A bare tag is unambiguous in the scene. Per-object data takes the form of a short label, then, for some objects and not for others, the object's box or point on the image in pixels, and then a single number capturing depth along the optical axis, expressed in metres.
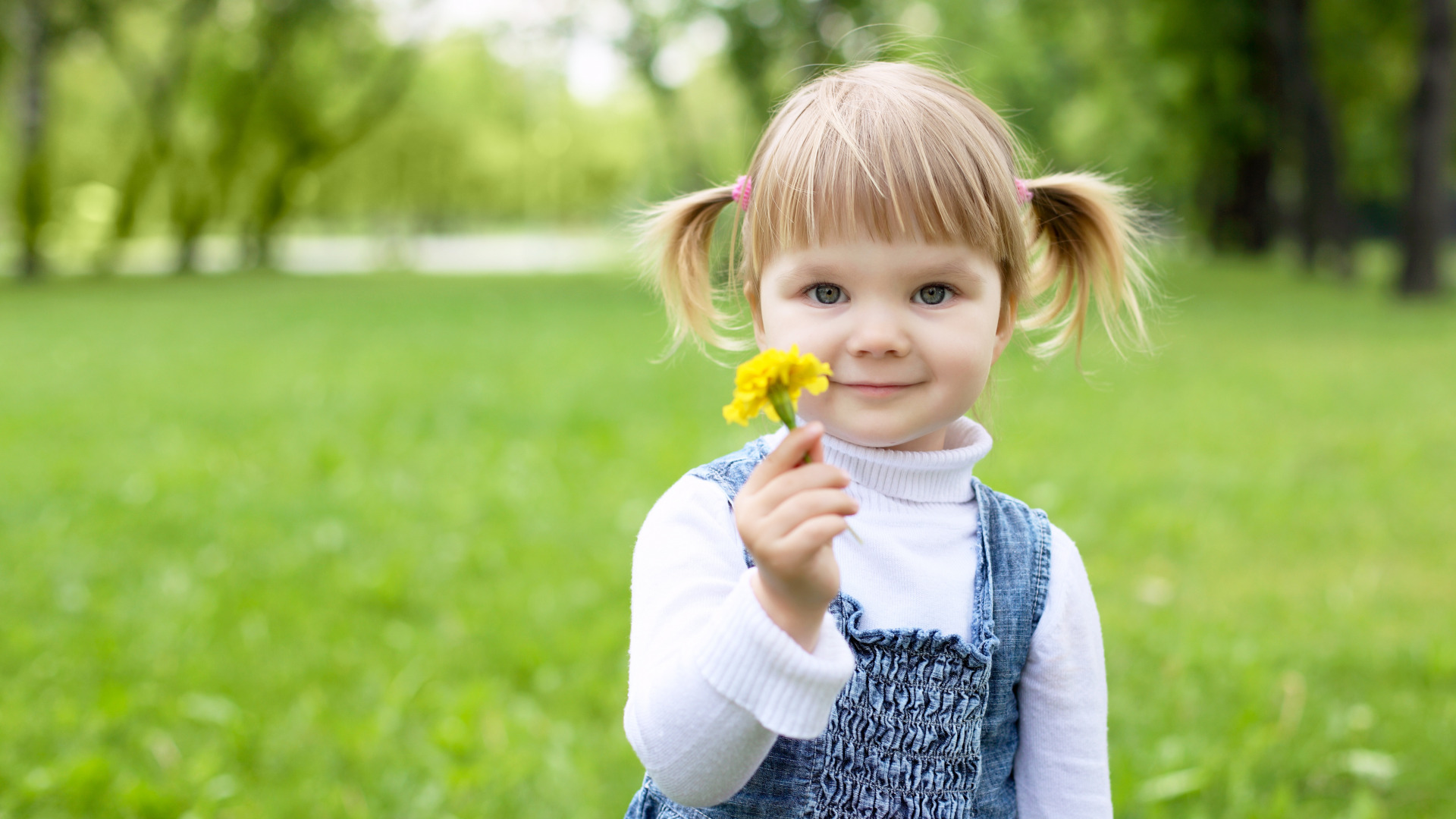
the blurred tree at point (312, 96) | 28.98
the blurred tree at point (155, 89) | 24.59
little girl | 1.20
